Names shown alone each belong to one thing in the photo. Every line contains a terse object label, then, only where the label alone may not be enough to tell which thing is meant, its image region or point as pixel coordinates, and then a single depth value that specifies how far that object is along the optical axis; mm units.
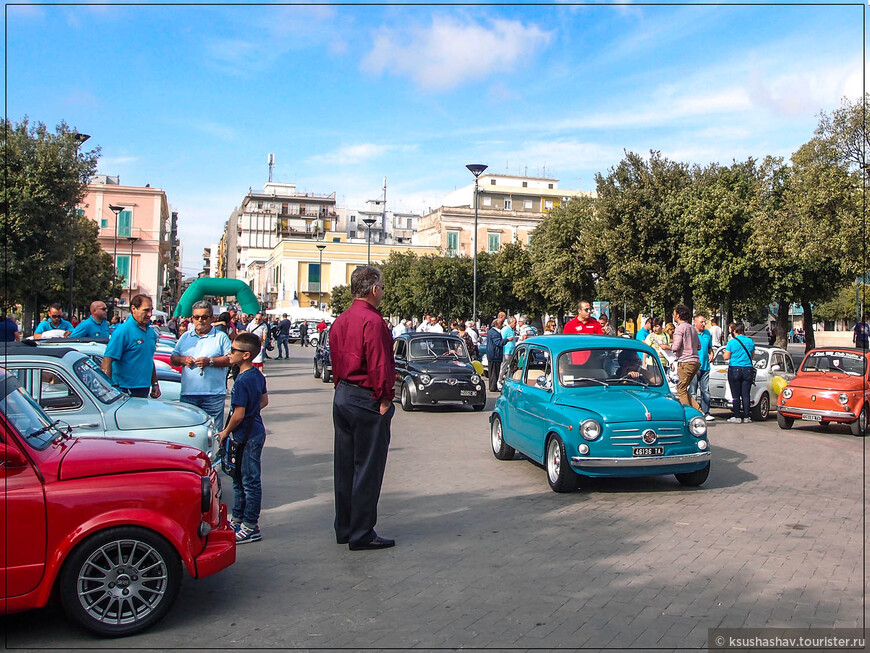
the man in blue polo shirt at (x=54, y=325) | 14562
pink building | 74500
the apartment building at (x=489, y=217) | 87688
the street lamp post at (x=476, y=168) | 28984
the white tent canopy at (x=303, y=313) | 52219
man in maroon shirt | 6328
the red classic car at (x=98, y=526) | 4316
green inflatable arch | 29062
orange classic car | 13922
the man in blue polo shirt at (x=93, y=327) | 13141
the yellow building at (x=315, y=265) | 87438
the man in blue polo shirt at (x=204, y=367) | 8727
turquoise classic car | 8531
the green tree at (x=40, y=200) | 21953
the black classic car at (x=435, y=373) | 16672
